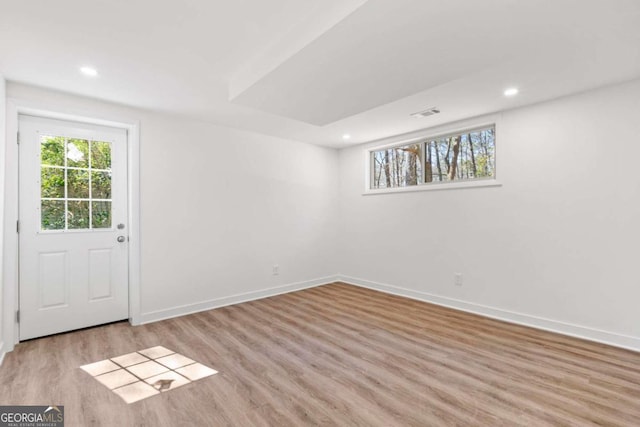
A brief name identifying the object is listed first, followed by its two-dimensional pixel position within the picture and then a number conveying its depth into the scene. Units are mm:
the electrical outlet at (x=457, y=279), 3951
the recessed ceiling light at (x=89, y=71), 2559
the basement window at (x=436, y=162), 3869
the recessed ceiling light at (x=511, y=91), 2963
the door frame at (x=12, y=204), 2721
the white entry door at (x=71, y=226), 2965
